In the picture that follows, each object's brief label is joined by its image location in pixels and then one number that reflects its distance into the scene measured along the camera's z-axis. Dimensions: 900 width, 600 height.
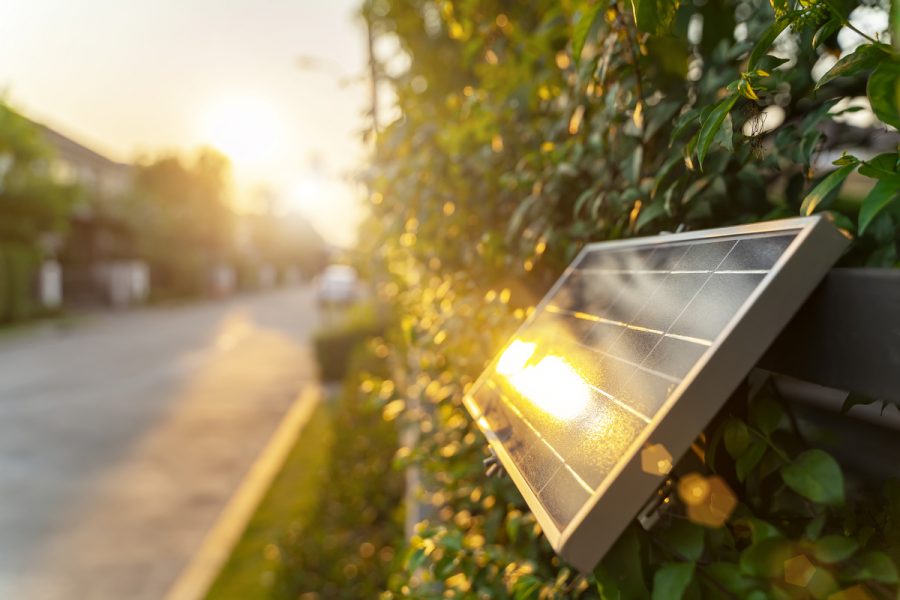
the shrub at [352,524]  4.37
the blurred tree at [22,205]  24.31
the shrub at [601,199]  1.08
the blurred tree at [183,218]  39.69
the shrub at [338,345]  12.37
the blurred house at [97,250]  35.17
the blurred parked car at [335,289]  30.71
